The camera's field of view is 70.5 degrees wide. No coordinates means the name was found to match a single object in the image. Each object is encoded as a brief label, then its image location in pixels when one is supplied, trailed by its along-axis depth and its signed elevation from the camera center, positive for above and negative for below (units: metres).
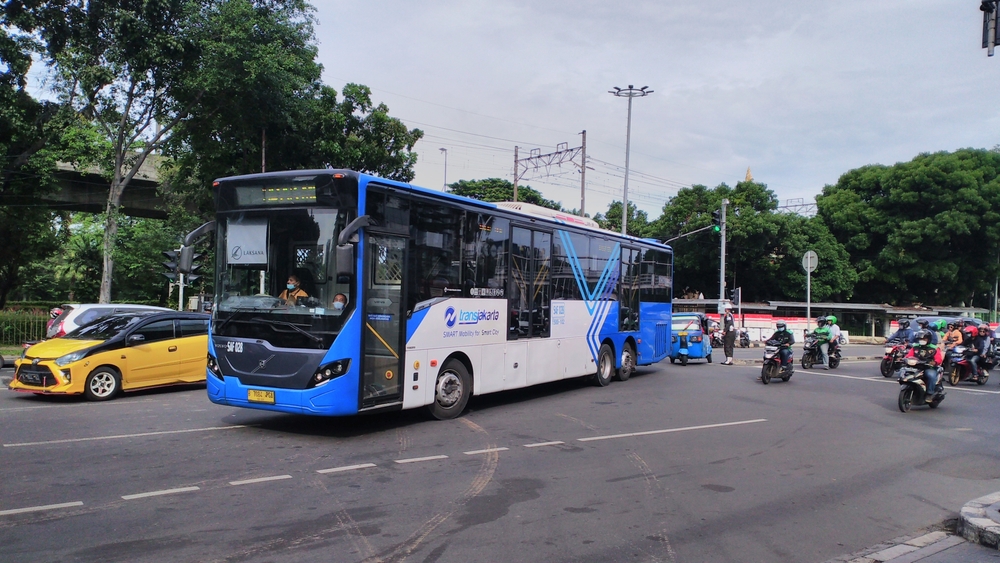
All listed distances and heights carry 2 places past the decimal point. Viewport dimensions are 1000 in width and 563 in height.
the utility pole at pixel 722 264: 35.41 +2.35
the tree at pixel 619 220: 57.27 +7.56
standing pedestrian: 23.64 -0.92
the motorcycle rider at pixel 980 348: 18.83 -0.92
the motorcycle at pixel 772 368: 17.75 -1.50
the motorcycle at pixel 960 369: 18.83 -1.47
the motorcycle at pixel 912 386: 13.57 -1.42
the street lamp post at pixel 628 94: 37.45 +11.30
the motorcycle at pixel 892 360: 20.06 -1.36
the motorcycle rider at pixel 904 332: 21.00 -0.60
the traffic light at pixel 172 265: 18.30 +0.74
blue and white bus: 8.89 +0.03
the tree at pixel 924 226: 47.09 +5.93
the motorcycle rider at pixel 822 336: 22.67 -0.82
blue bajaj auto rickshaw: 23.09 -1.04
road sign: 28.22 +1.95
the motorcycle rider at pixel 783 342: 17.98 -0.85
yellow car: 12.00 -1.20
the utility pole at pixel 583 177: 38.84 +6.97
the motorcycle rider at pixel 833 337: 22.86 -0.86
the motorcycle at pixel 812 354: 22.62 -1.42
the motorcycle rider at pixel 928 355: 13.33 -0.80
